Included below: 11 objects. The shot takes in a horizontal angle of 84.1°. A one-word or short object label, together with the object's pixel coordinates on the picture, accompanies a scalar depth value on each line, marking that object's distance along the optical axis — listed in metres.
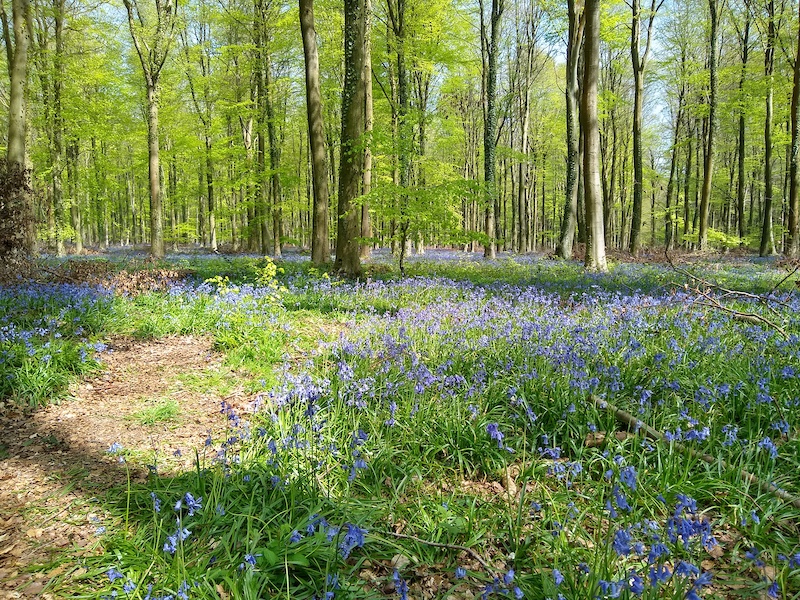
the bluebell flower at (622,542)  1.61
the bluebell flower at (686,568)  1.56
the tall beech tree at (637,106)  18.09
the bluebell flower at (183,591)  1.83
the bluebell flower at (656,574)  1.54
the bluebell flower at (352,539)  1.89
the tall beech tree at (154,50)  15.45
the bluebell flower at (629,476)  1.93
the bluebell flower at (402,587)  1.67
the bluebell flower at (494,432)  2.73
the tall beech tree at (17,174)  9.39
